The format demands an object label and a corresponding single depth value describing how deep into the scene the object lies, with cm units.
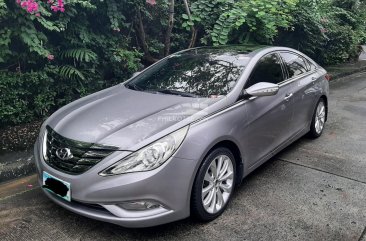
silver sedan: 254
